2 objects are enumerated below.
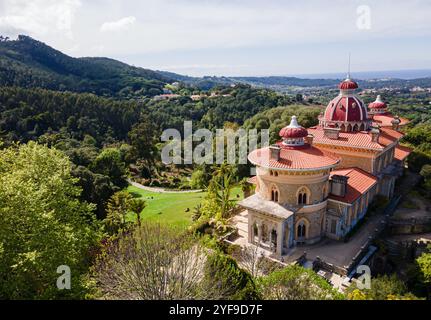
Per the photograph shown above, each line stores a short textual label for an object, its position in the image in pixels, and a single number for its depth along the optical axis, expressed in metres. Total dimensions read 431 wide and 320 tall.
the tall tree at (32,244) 16.44
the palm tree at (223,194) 34.88
